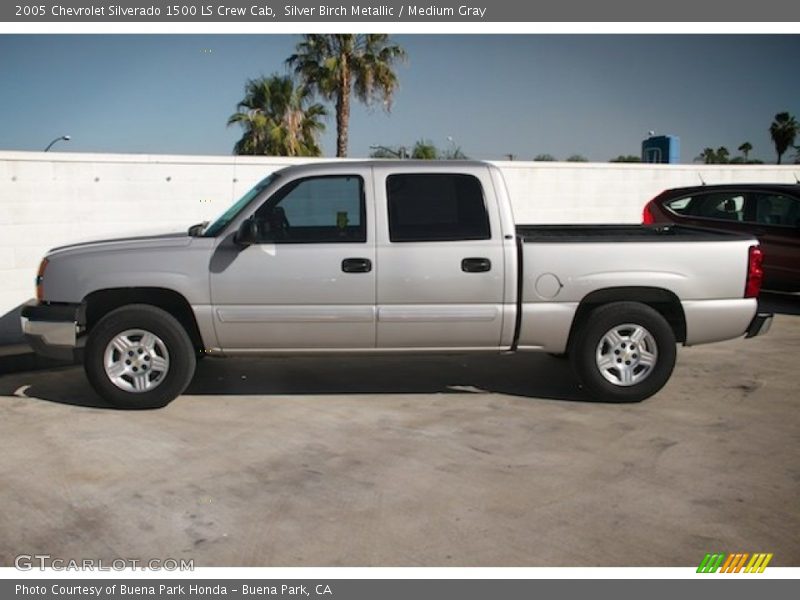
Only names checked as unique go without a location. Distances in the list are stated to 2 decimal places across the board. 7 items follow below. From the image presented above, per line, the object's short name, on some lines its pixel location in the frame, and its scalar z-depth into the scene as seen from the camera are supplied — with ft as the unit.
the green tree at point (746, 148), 240.94
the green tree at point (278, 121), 98.99
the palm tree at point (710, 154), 158.66
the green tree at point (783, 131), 203.97
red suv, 35.86
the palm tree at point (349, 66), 88.79
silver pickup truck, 21.01
